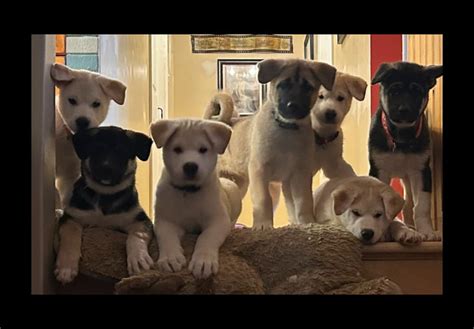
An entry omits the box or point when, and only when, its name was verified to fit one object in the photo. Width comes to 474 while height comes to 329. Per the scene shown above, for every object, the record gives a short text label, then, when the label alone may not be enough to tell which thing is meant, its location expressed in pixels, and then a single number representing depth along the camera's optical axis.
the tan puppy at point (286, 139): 1.87
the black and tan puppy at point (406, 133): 1.83
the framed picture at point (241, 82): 3.22
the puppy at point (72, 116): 1.82
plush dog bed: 1.50
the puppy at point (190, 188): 1.62
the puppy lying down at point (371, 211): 1.70
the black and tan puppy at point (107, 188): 1.63
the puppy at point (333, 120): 2.04
